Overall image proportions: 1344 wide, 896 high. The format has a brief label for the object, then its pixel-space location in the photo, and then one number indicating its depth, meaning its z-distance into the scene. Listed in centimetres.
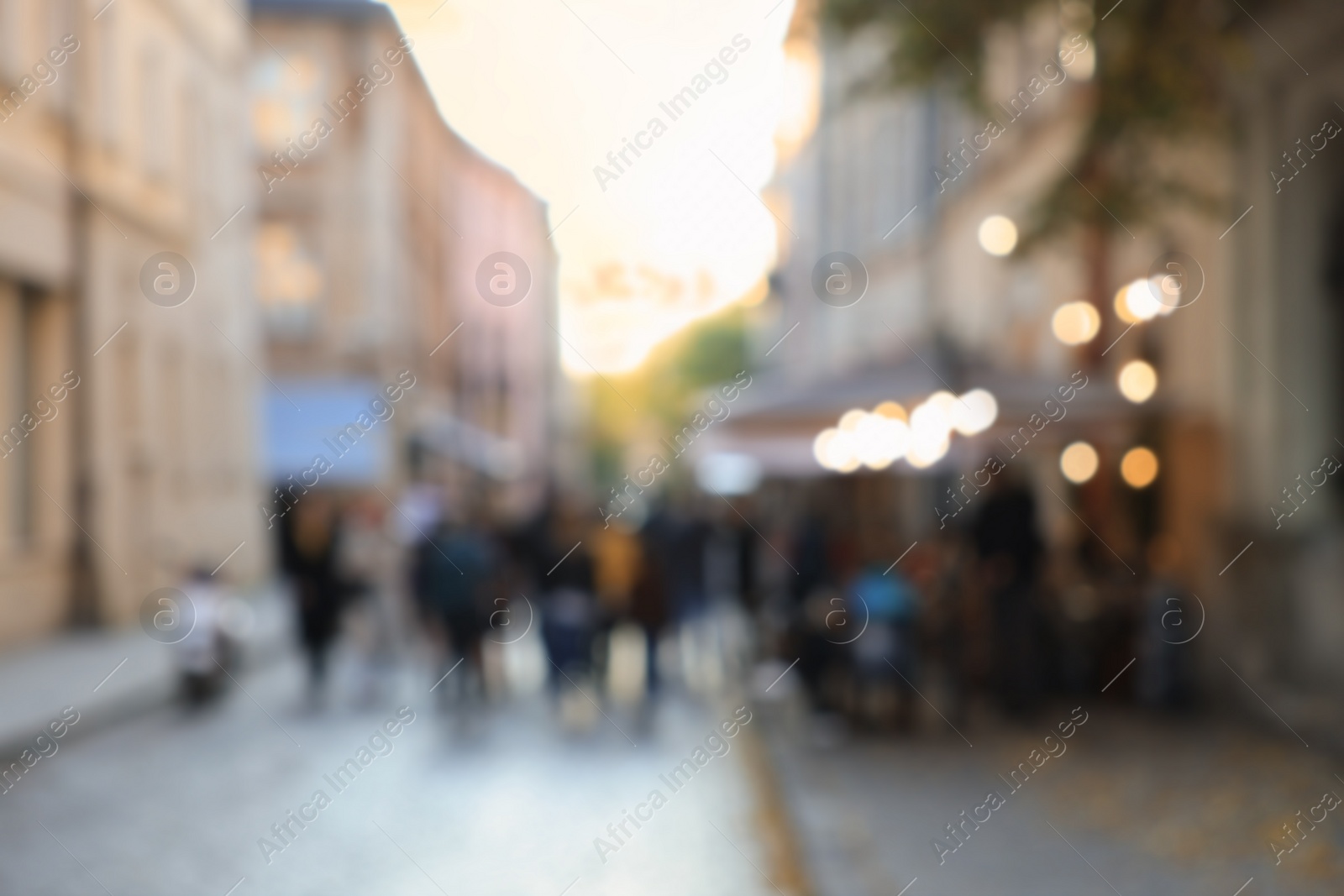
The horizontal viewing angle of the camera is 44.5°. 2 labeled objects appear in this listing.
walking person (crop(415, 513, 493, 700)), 1326
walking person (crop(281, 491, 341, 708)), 1443
